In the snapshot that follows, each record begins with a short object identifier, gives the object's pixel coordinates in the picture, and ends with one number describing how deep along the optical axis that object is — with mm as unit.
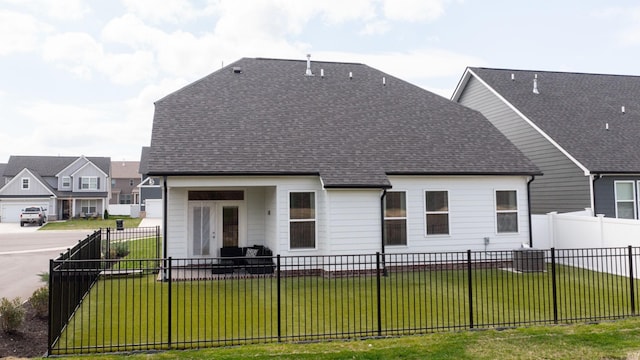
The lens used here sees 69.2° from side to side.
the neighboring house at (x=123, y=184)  66312
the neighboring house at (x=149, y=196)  51625
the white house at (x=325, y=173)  14547
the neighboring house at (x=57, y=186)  50094
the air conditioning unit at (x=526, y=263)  14253
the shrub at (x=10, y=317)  8164
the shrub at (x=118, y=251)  17753
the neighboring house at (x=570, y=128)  17203
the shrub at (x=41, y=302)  9594
